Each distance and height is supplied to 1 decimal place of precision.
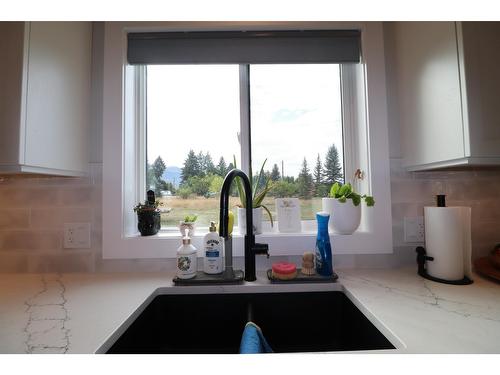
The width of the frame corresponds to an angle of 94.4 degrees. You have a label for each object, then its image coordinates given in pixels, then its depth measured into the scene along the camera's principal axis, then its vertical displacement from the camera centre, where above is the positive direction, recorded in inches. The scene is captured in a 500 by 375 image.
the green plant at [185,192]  47.5 +1.8
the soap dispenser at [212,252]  35.2 -7.9
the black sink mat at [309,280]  33.9 -11.9
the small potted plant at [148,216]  41.6 -2.6
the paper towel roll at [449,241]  31.6 -6.2
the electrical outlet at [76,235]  39.8 -5.6
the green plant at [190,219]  42.4 -3.3
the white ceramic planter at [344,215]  39.8 -3.1
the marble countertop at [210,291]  20.2 -12.2
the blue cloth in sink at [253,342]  21.1 -13.6
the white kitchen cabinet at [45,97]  27.6 +14.5
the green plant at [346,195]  38.2 +0.4
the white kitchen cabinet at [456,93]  28.3 +13.5
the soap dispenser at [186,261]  34.0 -8.8
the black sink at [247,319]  32.6 -17.4
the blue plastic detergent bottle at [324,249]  34.7 -7.6
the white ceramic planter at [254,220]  40.8 -3.6
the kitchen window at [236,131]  47.2 +14.2
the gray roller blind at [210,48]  42.3 +27.9
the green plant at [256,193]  41.2 +1.2
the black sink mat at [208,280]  33.4 -11.6
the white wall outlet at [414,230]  40.3 -5.9
